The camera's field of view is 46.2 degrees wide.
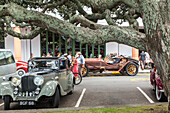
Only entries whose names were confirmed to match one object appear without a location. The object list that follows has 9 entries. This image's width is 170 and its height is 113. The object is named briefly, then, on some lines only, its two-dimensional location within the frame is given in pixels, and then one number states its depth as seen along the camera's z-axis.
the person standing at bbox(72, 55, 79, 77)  12.34
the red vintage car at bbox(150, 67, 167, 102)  6.97
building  24.88
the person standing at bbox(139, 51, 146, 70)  19.67
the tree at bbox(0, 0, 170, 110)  4.22
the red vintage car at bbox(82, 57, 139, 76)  14.95
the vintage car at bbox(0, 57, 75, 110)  6.29
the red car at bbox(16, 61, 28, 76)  15.75
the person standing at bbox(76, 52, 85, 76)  13.10
